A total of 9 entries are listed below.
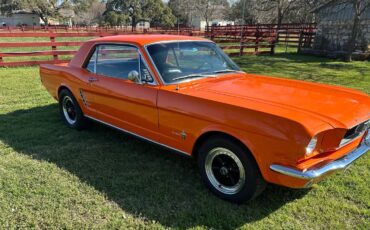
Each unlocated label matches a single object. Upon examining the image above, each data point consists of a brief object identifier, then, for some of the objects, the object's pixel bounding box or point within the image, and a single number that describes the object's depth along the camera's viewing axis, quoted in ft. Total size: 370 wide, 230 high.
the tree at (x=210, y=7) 221.25
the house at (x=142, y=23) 229.66
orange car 9.25
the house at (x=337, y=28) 58.29
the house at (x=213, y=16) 224.33
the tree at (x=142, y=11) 220.06
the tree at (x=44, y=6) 200.75
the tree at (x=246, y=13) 124.92
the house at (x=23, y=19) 242.37
